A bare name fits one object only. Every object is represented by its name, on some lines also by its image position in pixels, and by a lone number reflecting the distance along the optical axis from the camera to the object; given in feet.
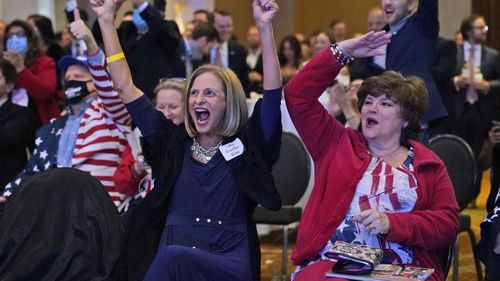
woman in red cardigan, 12.41
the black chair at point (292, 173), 19.11
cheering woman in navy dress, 12.71
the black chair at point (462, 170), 17.39
